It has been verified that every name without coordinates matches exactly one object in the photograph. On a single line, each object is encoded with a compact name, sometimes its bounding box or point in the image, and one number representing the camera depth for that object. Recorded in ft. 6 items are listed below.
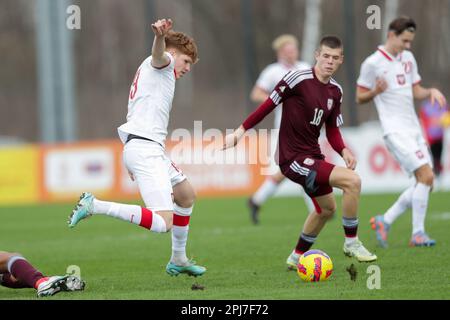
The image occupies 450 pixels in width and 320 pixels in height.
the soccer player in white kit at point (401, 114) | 69.56
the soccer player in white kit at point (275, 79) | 89.30
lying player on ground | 47.93
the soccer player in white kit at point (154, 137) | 50.72
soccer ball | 52.65
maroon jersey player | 57.41
